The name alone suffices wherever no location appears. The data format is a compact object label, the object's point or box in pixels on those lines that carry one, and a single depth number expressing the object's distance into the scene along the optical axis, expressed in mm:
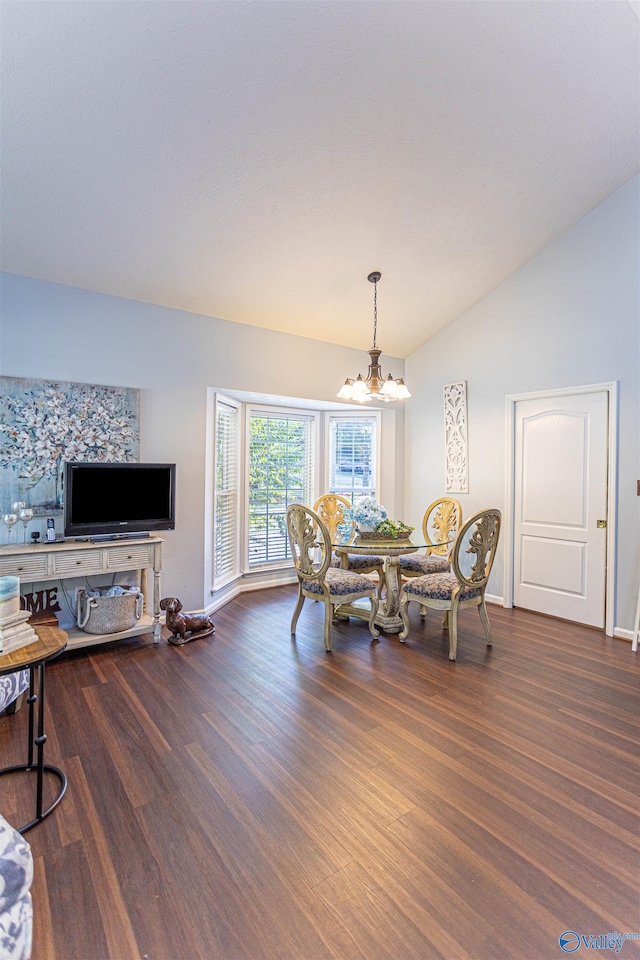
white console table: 3072
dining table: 3549
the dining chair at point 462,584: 3402
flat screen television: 3369
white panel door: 3979
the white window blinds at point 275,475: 5219
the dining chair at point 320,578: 3525
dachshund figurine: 3621
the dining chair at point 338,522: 4477
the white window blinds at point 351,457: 5773
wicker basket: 3371
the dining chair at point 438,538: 4270
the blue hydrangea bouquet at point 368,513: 3799
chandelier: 3479
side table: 1683
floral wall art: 3312
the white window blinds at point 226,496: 4645
